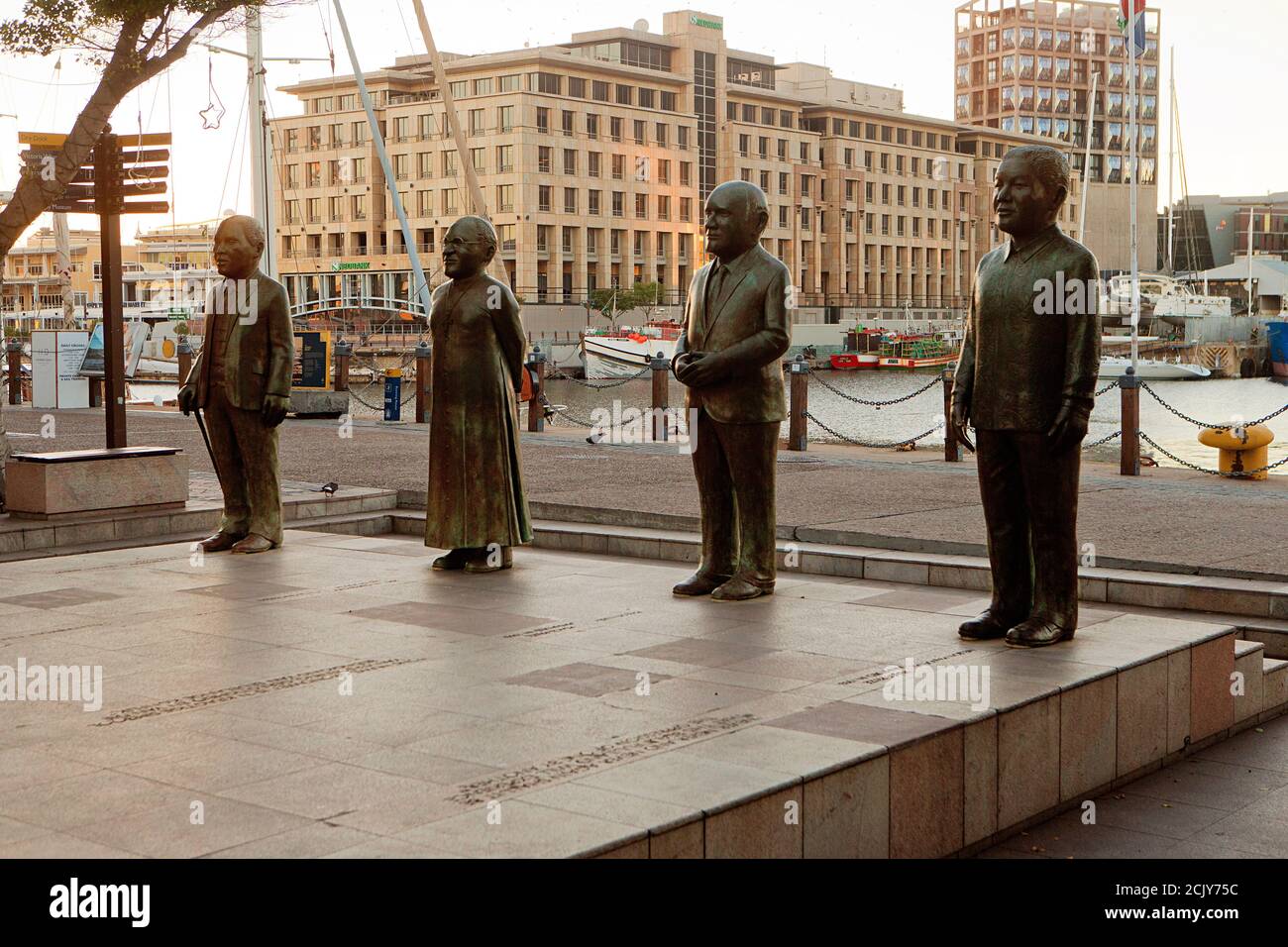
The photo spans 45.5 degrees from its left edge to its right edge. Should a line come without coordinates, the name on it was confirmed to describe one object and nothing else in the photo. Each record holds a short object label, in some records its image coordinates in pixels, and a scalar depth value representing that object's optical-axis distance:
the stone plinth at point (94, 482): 10.21
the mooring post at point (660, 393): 19.88
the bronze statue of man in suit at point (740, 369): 7.31
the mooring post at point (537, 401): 20.95
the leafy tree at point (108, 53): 10.99
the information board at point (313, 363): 24.33
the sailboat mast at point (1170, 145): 66.24
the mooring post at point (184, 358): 29.48
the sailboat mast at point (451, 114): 33.12
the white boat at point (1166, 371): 72.06
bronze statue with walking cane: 9.26
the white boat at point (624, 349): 67.44
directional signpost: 11.09
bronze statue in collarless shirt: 6.11
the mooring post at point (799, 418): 17.98
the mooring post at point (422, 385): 22.80
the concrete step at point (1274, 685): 6.98
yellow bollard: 14.88
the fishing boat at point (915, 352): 81.44
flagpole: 33.34
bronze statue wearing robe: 8.47
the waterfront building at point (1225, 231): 145.38
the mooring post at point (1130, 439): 15.08
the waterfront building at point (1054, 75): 135.00
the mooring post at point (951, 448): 16.64
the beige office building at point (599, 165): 84.31
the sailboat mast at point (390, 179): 33.66
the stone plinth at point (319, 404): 23.98
